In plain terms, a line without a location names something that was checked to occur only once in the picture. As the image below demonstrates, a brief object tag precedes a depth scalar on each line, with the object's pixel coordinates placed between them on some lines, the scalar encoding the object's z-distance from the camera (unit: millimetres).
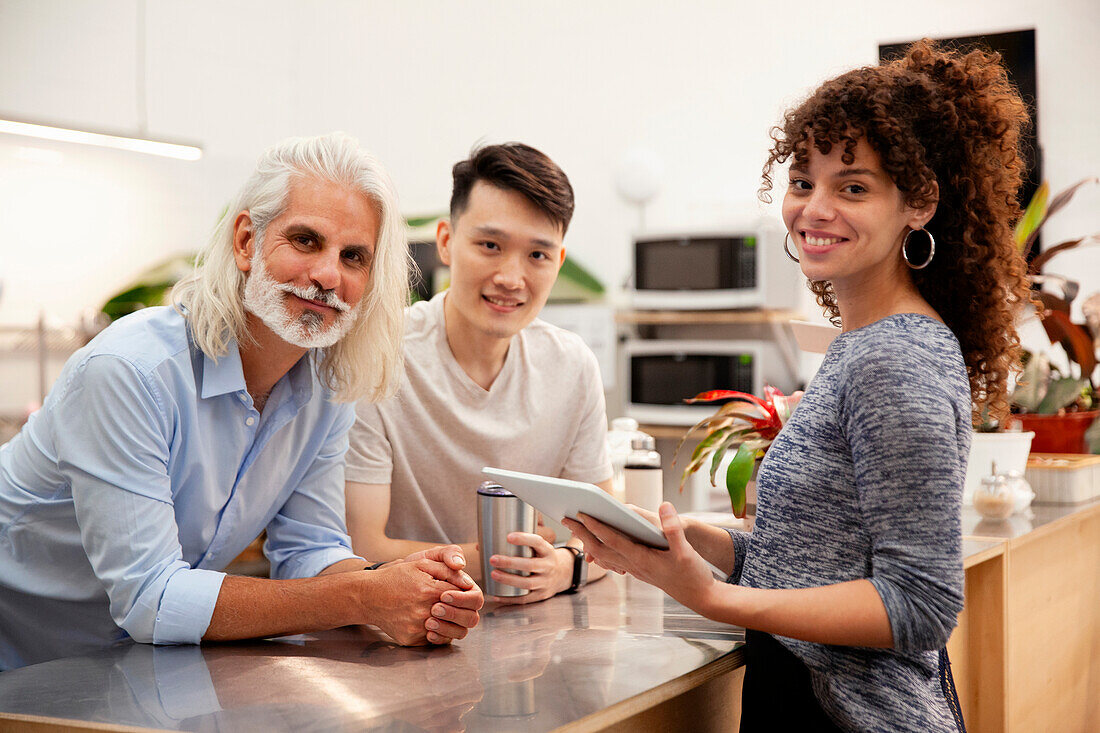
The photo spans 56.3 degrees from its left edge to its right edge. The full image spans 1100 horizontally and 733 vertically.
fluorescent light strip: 3629
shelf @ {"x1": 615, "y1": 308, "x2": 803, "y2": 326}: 3967
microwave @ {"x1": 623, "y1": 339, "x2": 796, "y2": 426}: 3982
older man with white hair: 1205
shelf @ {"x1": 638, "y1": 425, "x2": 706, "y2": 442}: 4102
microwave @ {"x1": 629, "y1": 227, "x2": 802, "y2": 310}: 3936
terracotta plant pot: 2520
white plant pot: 2170
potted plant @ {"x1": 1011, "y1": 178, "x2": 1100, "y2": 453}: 2473
